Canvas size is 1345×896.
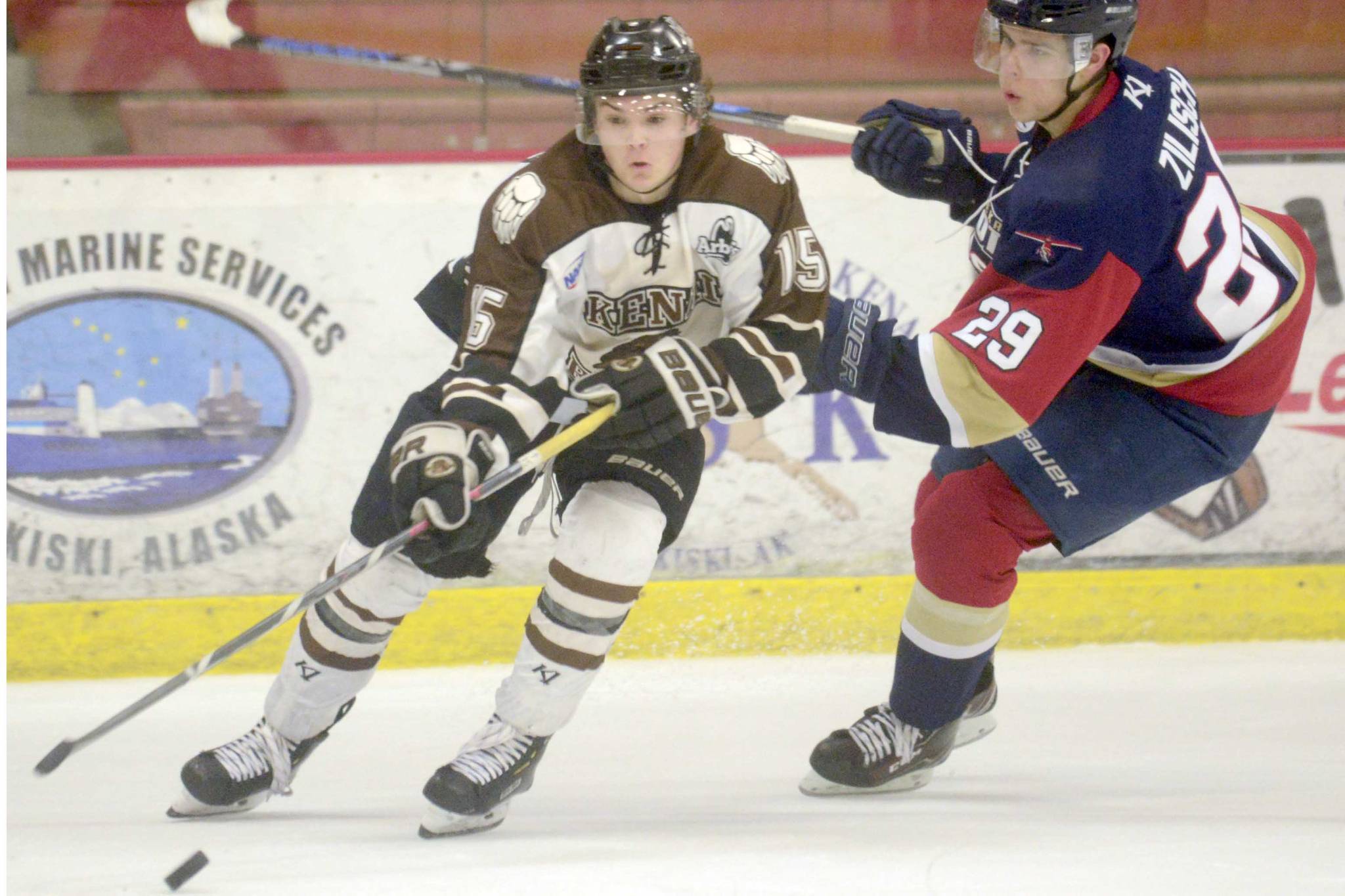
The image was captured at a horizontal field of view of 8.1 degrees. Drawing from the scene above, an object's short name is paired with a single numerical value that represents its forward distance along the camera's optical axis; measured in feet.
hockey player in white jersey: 50.71
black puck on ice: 49.59
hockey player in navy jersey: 50.72
